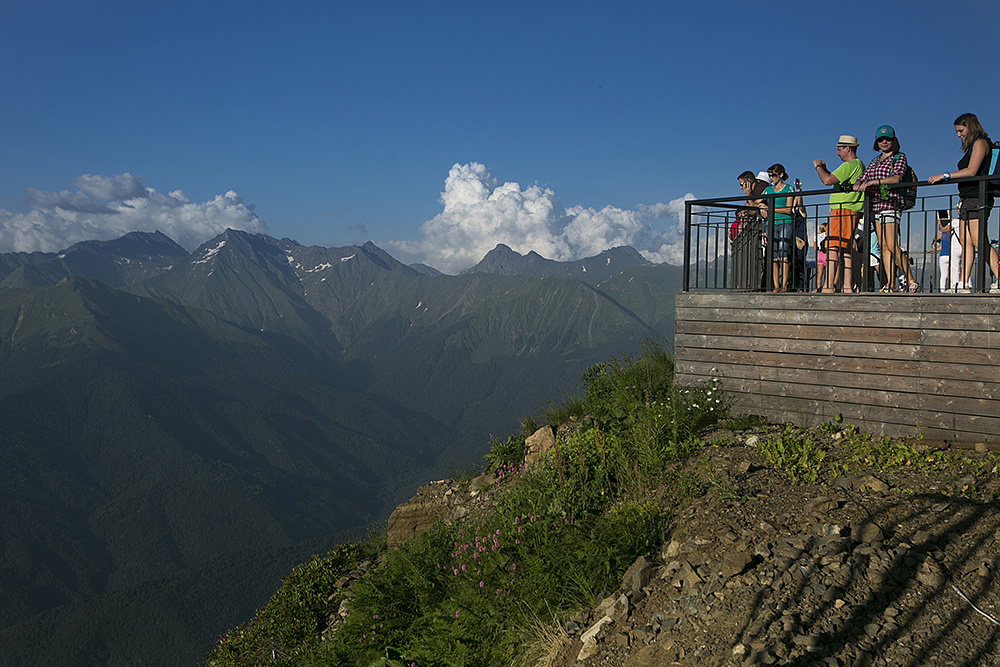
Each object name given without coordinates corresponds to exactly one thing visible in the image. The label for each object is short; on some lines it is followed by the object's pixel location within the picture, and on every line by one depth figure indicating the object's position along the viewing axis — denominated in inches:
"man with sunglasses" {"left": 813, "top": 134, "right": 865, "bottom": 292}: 336.5
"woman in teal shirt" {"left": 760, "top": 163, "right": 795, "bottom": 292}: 366.5
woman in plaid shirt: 323.6
